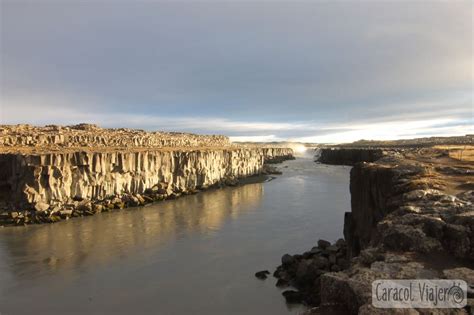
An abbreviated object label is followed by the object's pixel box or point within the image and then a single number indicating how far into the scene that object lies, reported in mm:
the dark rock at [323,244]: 18938
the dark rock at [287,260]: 16891
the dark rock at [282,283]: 15245
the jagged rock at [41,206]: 28295
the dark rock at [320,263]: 15659
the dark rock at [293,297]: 13812
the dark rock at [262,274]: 16109
